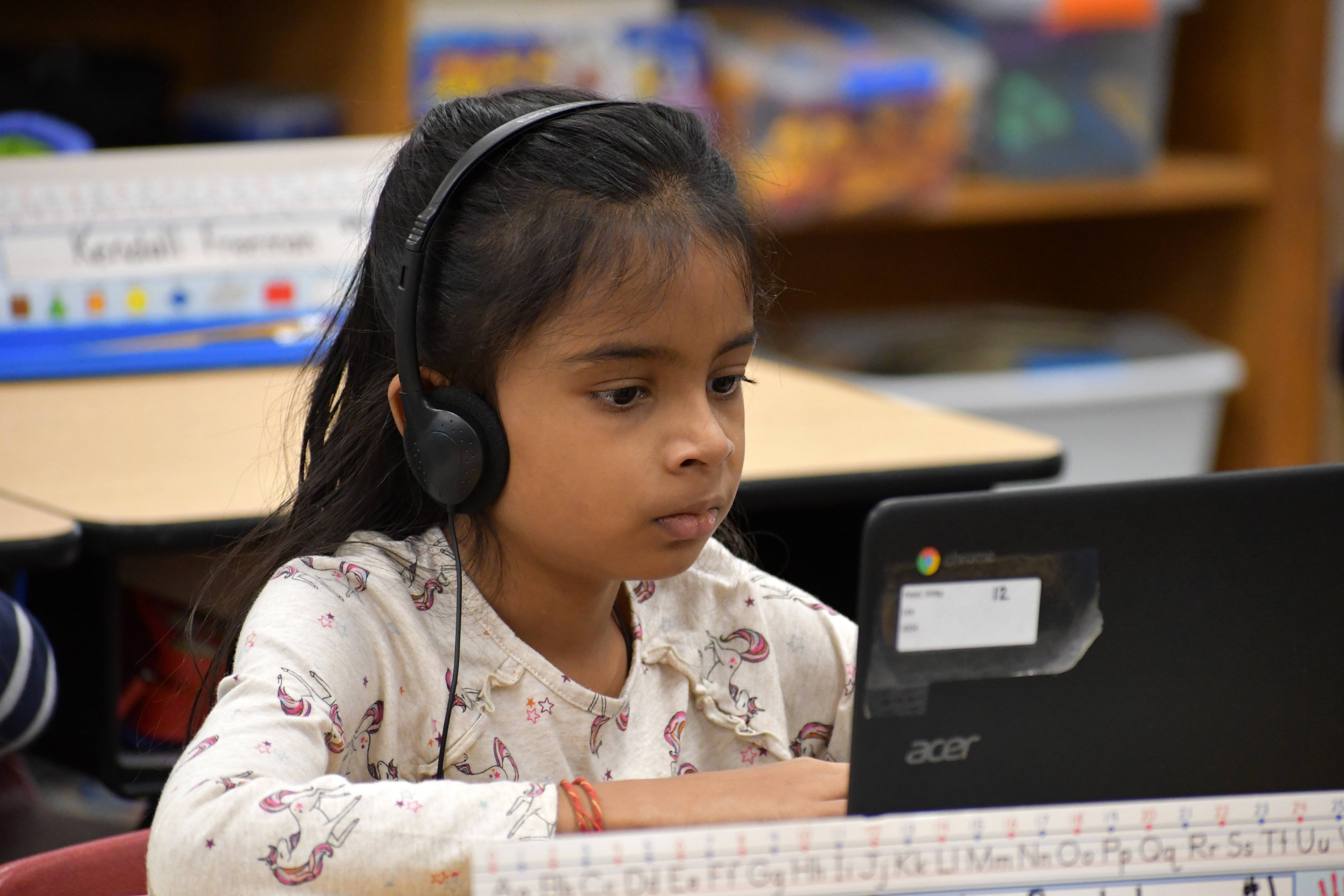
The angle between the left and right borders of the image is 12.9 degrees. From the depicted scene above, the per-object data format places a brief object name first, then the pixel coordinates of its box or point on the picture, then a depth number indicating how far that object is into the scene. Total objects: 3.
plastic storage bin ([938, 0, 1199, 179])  5.85
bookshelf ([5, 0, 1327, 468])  5.28
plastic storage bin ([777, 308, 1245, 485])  5.78
